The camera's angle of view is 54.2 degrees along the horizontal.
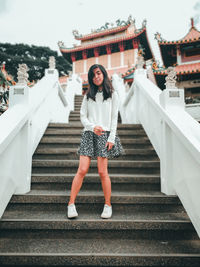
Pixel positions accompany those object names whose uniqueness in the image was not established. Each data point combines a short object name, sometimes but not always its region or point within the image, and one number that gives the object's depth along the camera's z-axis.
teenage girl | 1.94
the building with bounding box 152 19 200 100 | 10.62
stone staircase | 1.53
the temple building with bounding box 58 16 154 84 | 16.98
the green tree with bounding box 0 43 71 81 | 28.05
